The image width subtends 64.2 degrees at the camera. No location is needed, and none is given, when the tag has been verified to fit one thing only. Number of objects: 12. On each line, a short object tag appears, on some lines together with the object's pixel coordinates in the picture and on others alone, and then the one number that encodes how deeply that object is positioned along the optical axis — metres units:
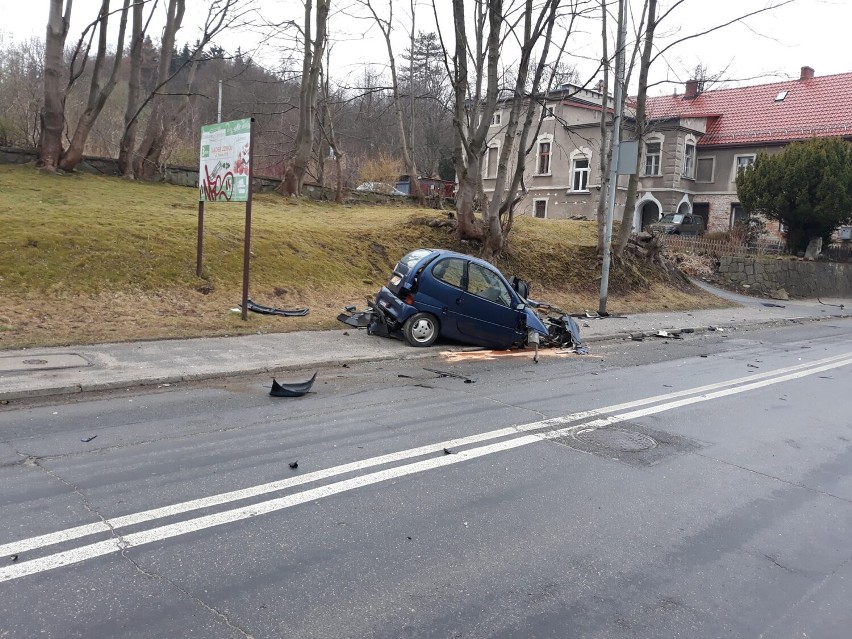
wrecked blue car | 11.61
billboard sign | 12.23
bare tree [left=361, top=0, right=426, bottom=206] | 27.60
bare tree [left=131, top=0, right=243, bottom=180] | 23.00
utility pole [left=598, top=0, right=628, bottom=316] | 17.12
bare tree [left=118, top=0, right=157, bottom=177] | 22.52
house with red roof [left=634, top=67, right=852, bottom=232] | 40.88
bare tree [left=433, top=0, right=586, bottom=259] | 18.03
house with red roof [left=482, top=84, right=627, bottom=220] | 41.06
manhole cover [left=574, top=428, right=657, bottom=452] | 6.70
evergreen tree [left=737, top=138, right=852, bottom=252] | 29.19
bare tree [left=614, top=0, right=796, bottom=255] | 20.77
